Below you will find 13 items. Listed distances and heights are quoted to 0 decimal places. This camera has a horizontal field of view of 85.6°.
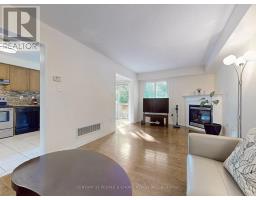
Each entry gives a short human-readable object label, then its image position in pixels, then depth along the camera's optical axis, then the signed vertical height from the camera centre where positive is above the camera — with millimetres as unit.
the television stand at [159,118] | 5742 -709
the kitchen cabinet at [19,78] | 4188 +702
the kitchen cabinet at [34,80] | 4656 +723
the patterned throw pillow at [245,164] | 951 -499
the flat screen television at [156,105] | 5762 -167
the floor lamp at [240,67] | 2182 +645
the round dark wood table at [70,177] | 878 -558
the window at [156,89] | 6270 +546
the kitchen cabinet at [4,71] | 3925 +853
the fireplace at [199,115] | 4594 -490
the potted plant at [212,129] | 3422 -686
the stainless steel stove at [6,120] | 3660 -543
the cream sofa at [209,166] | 1026 -641
